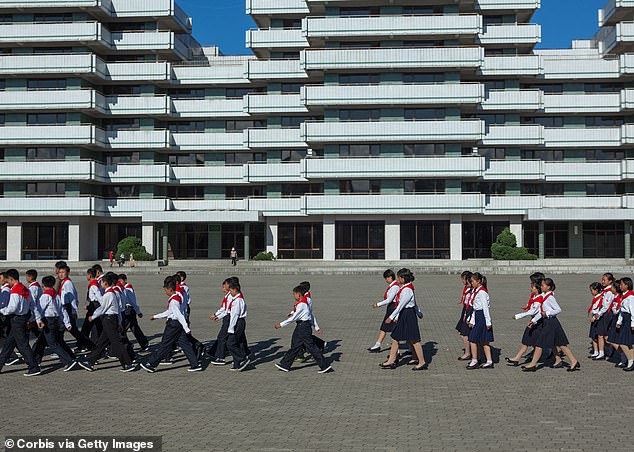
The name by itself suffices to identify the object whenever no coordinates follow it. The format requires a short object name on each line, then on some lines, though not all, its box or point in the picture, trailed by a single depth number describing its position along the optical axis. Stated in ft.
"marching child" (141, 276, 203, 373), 42.04
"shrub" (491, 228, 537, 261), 165.89
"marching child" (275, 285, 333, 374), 42.06
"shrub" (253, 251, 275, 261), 176.04
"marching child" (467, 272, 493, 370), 43.06
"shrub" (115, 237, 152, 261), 172.76
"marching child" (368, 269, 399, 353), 46.39
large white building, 175.52
